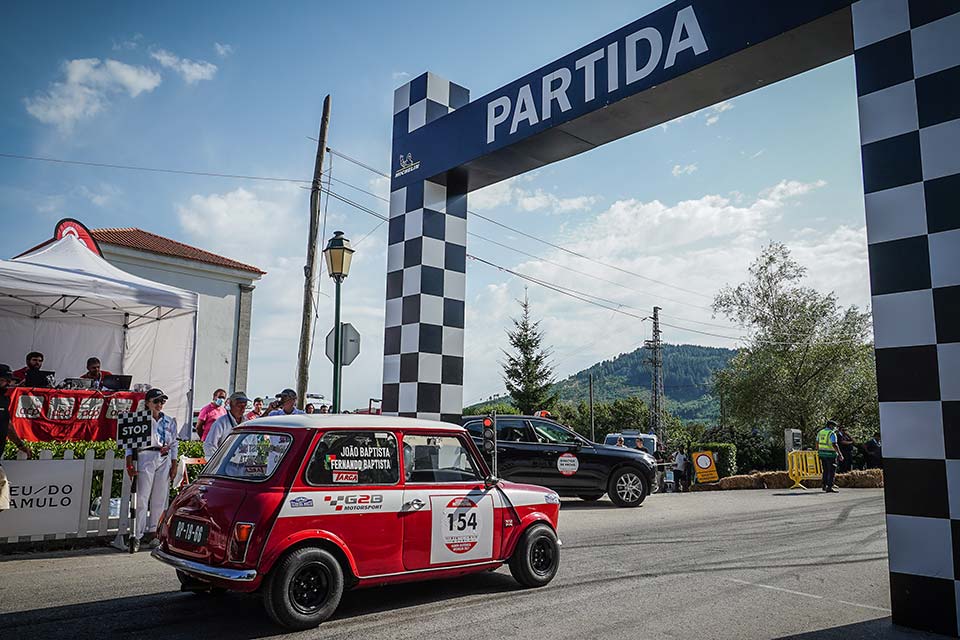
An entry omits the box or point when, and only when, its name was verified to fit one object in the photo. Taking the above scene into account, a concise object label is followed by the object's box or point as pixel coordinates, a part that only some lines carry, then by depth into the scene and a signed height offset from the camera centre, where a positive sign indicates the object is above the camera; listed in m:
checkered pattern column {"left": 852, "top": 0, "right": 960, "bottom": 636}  4.25 +0.88
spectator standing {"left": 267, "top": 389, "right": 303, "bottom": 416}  7.51 +0.13
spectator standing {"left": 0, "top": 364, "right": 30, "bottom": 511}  6.42 -0.09
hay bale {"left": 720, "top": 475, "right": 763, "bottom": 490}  17.55 -1.63
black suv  11.97 -0.82
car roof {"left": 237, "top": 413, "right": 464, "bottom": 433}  4.92 -0.06
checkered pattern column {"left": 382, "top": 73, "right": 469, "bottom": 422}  8.41 +1.63
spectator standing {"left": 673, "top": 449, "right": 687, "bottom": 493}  22.62 -1.73
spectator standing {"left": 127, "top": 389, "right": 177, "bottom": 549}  7.54 -0.63
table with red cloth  9.53 -0.04
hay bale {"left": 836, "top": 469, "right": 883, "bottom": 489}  16.86 -1.45
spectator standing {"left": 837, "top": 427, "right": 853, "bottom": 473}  19.38 -0.90
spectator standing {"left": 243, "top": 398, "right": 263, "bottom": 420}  12.88 +0.04
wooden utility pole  15.45 +2.41
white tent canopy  14.28 +1.61
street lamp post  9.32 +2.07
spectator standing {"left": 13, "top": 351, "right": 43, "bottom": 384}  10.73 +0.73
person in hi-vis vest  15.03 -0.72
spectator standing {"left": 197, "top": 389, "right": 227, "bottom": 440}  10.44 -0.07
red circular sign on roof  13.85 +3.68
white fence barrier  7.17 -1.00
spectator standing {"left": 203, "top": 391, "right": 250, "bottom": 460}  7.42 -0.10
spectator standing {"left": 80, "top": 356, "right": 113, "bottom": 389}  11.71 +0.68
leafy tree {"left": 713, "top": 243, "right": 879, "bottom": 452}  32.28 +2.60
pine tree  44.03 +2.86
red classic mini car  4.39 -0.73
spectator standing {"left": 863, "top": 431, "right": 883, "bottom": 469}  19.41 -0.87
